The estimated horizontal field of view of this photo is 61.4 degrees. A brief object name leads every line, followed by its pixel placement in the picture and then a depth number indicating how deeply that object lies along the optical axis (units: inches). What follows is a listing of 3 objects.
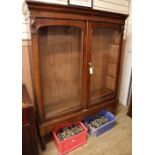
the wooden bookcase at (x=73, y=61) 47.3
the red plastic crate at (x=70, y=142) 58.1
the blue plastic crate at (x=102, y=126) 68.4
